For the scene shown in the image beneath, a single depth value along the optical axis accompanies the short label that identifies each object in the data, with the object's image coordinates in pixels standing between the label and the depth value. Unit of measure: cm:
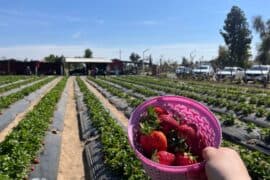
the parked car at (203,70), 2232
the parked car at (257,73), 1748
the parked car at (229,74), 2025
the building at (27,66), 2940
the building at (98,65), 3113
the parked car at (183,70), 2487
